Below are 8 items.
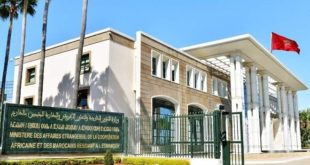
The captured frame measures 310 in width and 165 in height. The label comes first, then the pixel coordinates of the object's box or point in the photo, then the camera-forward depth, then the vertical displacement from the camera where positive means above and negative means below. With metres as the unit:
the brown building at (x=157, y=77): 17.78 +3.27
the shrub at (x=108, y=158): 12.00 -1.70
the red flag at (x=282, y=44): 28.09 +7.91
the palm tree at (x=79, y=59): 15.56 +3.41
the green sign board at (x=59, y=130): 11.55 -0.53
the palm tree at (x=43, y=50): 16.93 +4.38
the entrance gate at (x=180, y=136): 12.43 -0.87
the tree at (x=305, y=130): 47.52 -1.74
